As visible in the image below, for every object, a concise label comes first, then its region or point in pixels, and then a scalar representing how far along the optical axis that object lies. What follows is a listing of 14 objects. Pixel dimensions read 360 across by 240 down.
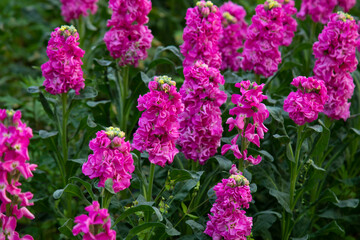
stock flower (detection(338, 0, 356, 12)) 8.74
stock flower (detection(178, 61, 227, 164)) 5.80
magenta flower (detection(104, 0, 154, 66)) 6.93
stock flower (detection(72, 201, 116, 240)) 4.30
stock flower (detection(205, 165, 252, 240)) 5.16
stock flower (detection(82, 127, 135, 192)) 4.81
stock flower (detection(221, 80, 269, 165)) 5.39
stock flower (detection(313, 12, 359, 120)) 6.48
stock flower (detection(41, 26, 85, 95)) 6.10
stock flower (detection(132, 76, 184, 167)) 5.22
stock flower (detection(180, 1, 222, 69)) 6.63
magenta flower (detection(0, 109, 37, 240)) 4.22
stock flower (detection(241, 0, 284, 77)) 6.97
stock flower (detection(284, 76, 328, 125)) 5.74
